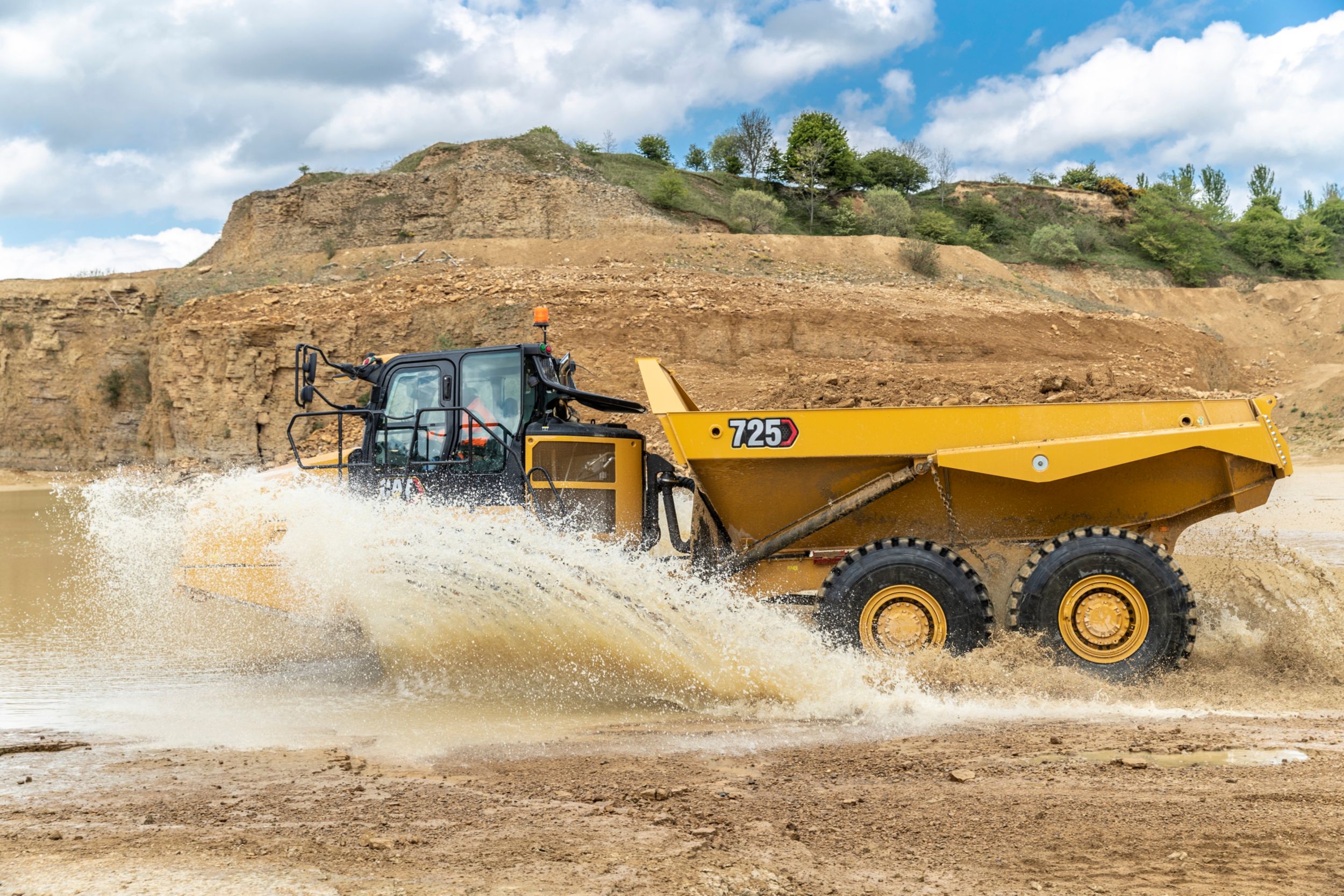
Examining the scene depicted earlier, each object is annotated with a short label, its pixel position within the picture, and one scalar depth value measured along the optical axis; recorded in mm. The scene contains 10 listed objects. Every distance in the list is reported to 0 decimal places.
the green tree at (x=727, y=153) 56188
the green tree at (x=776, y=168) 53875
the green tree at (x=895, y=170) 55406
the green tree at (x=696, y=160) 58438
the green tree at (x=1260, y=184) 63438
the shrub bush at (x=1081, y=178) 58469
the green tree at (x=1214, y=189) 58000
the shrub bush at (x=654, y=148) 56281
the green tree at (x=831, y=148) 52938
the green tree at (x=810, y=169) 52125
